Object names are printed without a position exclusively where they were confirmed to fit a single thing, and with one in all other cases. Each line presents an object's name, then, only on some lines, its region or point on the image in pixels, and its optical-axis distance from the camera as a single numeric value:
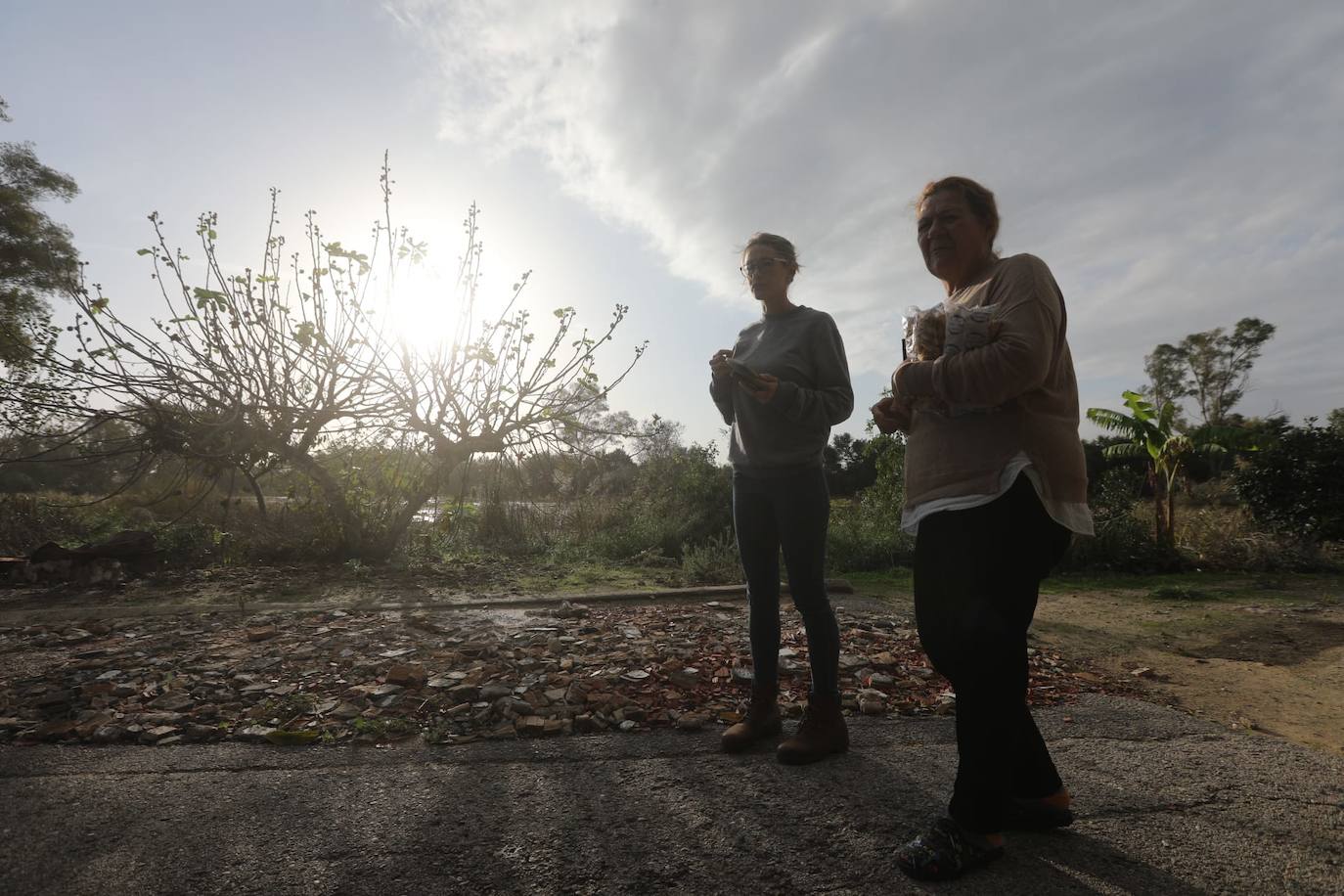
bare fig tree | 7.01
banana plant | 10.58
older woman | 1.69
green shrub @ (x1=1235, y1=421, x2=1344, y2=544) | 9.83
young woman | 2.53
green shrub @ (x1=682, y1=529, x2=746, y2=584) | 7.32
